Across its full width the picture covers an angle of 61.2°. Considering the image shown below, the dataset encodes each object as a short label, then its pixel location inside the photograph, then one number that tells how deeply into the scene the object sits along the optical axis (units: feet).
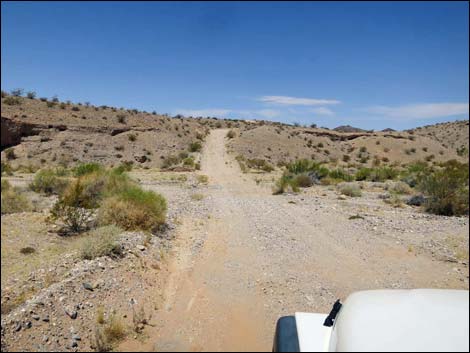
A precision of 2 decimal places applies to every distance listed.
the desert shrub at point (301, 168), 82.74
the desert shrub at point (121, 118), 156.13
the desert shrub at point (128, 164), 98.94
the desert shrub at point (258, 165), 110.52
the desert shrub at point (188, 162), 109.90
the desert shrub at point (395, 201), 48.38
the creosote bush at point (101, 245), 22.92
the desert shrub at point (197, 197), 54.28
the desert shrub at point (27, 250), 21.58
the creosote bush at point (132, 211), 30.81
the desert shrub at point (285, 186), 64.69
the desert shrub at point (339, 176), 80.76
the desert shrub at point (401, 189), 58.23
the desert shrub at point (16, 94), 135.13
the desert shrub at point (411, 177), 50.30
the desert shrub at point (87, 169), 52.75
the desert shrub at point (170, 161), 113.80
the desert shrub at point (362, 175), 84.84
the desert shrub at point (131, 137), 142.41
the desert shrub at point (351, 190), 60.14
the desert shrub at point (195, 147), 144.25
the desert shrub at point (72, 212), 30.40
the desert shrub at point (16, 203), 22.40
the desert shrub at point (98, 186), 35.12
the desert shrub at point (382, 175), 82.07
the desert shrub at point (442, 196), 29.99
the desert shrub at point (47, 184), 48.91
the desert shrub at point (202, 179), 78.46
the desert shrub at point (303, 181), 72.49
